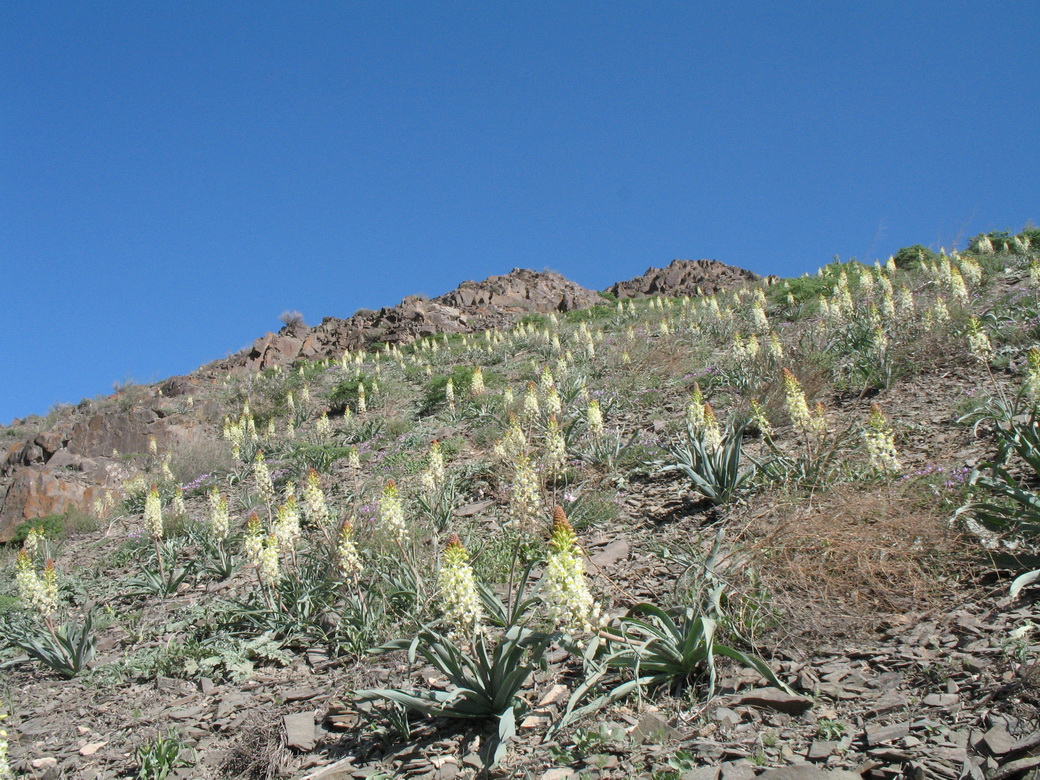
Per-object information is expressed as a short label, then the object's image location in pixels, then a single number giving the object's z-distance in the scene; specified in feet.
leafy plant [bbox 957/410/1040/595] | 12.02
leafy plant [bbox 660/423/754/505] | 18.12
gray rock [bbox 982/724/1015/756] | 7.30
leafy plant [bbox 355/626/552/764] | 10.35
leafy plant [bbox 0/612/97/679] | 16.65
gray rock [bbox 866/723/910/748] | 8.11
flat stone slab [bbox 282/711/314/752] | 10.84
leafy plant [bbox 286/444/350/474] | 35.01
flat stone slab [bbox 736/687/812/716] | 9.26
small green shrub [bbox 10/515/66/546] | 32.37
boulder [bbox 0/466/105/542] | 35.17
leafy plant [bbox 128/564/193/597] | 21.94
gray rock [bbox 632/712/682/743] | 9.17
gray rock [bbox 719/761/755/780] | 7.95
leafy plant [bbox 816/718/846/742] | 8.48
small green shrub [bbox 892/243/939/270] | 61.16
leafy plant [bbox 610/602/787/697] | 10.31
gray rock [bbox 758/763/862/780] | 7.47
